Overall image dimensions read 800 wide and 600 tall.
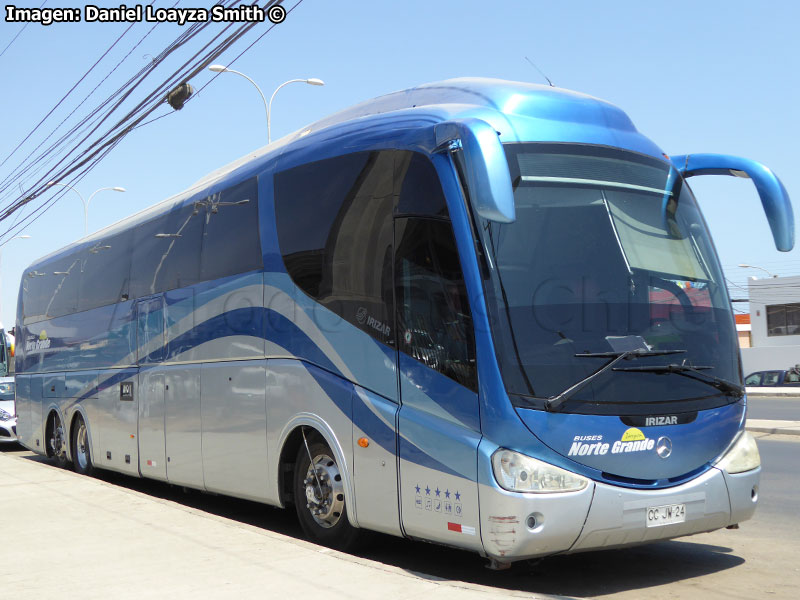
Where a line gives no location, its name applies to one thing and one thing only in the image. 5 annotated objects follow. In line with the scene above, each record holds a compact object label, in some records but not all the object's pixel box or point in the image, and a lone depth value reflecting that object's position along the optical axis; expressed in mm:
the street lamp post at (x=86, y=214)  37100
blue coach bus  6062
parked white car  21391
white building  56156
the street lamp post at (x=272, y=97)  23391
